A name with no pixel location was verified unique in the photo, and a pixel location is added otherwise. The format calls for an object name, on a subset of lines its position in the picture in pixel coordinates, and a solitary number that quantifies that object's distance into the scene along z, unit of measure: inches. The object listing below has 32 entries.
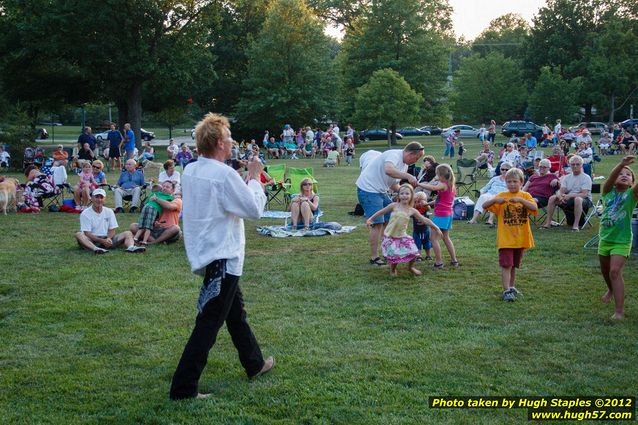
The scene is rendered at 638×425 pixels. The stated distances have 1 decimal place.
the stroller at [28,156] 1019.3
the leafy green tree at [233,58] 1920.5
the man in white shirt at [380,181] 348.5
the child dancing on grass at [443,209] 357.3
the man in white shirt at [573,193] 488.1
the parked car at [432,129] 2362.3
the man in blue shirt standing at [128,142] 957.8
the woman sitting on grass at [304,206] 484.7
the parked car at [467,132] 2085.1
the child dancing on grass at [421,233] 378.6
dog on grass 585.6
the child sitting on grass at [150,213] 429.7
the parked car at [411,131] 2274.9
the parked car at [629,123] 1895.4
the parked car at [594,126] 1976.6
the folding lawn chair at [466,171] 716.0
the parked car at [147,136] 2039.1
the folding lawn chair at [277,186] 619.2
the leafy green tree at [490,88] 2272.4
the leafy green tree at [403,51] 1894.7
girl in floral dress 334.6
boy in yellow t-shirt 287.7
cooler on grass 540.7
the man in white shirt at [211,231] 178.2
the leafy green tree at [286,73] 1736.0
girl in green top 255.8
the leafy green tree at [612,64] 2159.2
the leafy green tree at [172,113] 1823.3
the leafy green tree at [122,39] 1376.7
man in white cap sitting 411.5
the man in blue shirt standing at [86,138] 952.3
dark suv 1830.1
